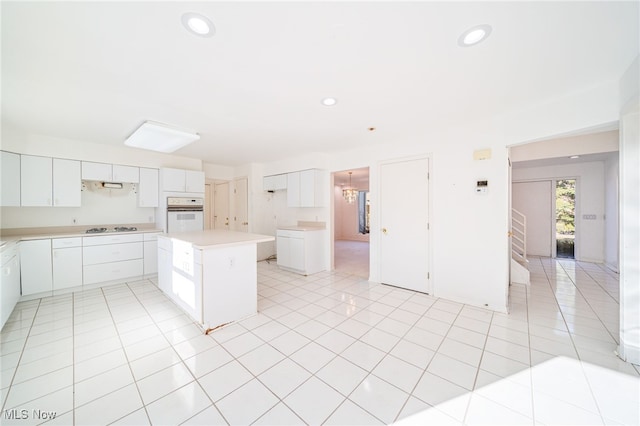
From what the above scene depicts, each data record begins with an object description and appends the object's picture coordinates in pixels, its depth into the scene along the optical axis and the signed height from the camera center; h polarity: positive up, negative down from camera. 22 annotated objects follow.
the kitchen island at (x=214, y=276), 2.52 -0.75
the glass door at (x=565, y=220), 6.17 -0.25
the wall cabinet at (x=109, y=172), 3.97 +0.69
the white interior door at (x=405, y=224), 3.61 -0.22
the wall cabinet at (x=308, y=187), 4.80 +0.50
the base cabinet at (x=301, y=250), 4.61 -0.80
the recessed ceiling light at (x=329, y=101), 2.46 +1.18
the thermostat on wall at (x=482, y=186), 3.01 +0.32
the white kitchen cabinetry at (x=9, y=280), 2.53 -0.82
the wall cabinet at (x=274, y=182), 5.43 +0.69
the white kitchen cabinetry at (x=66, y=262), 3.50 -0.77
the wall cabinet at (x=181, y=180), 4.57 +0.63
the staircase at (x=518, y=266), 4.14 -1.02
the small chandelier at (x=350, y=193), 8.20 +0.63
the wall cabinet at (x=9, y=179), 3.25 +0.46
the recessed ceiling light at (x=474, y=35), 1.50 +1.16
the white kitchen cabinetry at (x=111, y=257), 3.75 -0.77
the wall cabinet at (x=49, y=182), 3.48 +0.46
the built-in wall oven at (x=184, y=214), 4.57 -0.06
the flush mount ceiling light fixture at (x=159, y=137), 3.05 +1.05
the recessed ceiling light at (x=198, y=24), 1.38 +1.15
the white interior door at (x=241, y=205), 5.98 +0.16
